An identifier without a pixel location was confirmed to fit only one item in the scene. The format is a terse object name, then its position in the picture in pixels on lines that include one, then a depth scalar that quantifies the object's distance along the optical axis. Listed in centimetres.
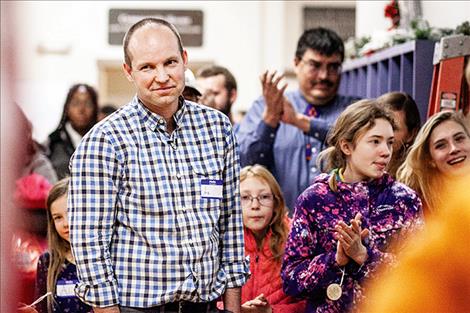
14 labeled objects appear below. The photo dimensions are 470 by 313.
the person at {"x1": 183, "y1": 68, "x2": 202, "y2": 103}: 594
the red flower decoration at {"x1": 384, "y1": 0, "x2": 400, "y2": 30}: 953
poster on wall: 1964
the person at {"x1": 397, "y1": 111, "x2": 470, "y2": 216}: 547
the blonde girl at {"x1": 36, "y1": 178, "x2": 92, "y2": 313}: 537
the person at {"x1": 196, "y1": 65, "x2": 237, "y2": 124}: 869
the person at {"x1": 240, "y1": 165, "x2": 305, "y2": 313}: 563
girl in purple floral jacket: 455
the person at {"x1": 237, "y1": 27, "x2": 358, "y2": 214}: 713
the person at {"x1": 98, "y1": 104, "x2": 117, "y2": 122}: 1394
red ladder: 631
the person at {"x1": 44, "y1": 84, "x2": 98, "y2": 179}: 926
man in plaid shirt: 371
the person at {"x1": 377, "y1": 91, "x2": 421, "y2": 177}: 610
